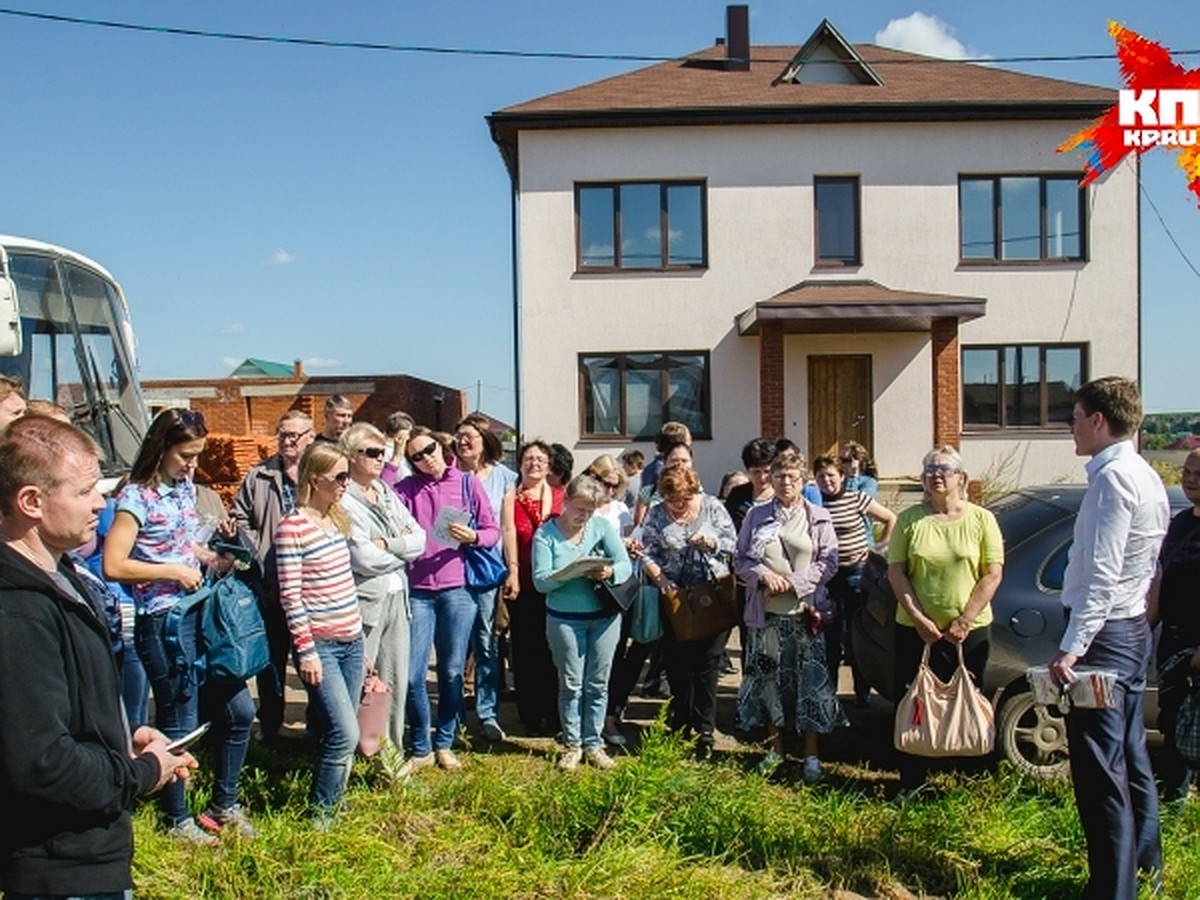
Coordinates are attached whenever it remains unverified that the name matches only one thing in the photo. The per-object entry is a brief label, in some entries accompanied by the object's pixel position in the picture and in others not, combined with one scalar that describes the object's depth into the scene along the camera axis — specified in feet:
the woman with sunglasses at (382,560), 17.95
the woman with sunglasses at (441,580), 20.35
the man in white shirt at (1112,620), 13.41
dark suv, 19.16
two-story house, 64.34
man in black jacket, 7.64
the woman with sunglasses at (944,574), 18.22
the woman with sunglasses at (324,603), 15.97
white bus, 24.61
